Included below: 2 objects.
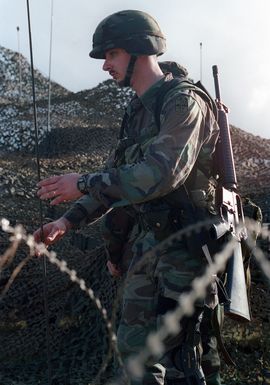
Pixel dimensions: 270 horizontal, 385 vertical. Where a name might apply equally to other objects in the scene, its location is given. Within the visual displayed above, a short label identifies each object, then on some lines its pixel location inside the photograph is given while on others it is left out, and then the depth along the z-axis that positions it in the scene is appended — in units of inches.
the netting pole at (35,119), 122.1
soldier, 119.2
